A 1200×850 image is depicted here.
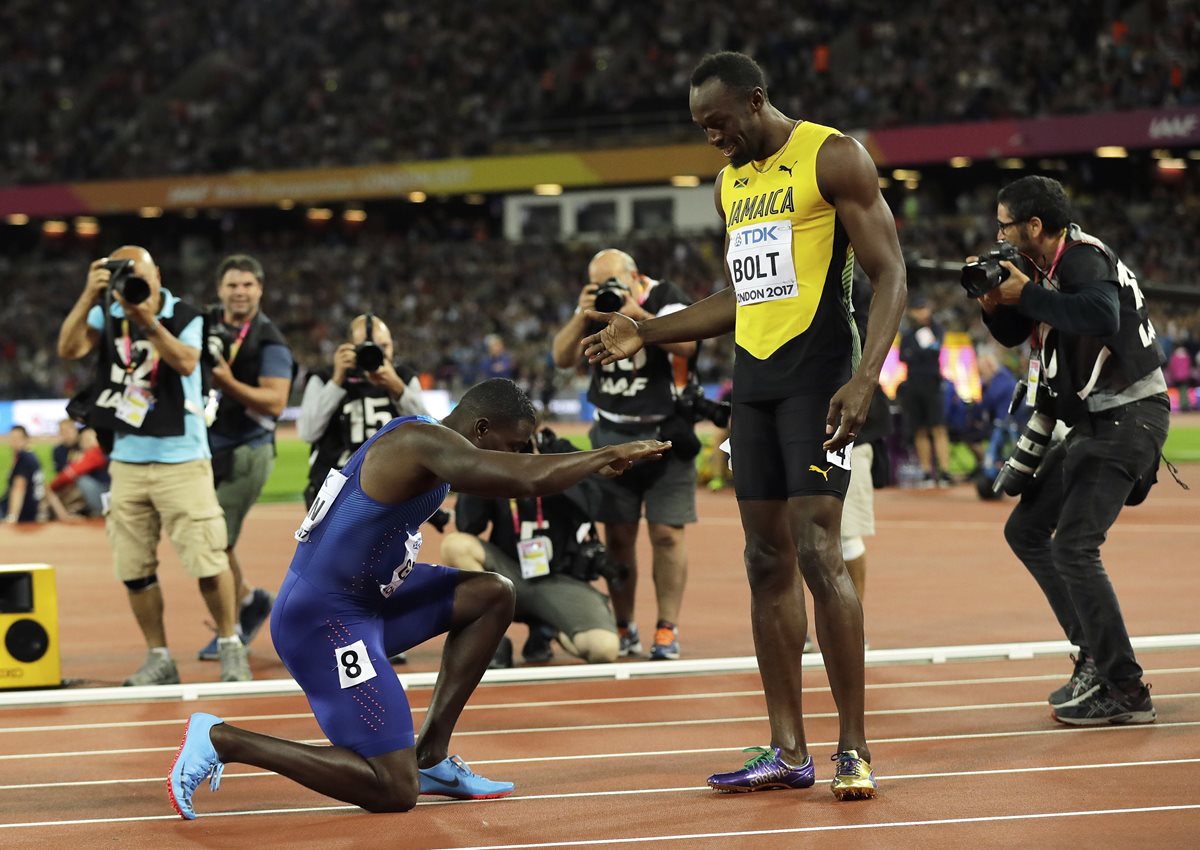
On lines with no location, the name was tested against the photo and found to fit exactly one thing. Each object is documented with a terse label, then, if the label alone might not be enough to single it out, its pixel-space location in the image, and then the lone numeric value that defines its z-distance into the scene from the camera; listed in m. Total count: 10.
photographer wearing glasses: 11.95
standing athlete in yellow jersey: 9.70
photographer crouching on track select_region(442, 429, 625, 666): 15.89
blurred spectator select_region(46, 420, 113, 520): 34.66
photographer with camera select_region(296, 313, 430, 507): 16.20
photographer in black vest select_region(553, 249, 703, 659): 16.28
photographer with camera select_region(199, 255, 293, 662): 16.89
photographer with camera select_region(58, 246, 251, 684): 15.03
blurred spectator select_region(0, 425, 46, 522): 33.44
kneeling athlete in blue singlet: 9.66
